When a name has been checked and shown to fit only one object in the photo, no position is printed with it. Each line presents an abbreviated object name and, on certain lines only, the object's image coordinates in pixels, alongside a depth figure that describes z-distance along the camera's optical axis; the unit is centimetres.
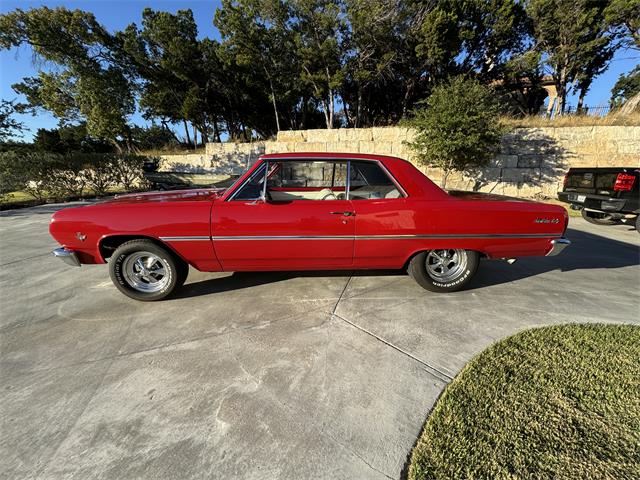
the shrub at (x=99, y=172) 1223
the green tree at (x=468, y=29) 1373
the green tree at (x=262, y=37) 1412
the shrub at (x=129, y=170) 1366
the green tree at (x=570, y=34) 1325
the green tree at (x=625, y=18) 1262
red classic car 277
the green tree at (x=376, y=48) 1318
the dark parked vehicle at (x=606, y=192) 555
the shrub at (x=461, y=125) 938
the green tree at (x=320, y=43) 1345
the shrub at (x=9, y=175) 905
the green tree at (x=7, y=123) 1005
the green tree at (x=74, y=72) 1446
